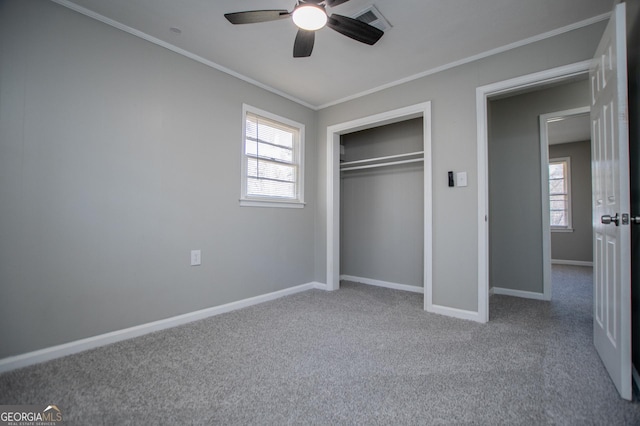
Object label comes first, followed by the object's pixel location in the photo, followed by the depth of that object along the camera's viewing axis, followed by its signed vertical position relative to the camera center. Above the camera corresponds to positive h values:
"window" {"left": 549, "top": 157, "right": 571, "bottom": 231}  6.18 +0.46
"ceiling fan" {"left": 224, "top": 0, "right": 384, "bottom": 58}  1.79 +1.22
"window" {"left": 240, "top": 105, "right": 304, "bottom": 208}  3.25 +0.64
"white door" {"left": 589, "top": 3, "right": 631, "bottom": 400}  1.53 +0.05
